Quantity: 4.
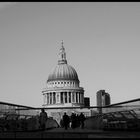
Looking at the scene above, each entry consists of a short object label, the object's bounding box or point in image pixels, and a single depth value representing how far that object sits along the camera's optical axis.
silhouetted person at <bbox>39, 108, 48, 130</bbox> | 21.09
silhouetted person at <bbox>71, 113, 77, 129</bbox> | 26.18
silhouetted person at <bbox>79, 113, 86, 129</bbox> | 26.22
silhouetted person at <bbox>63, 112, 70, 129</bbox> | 24.05
